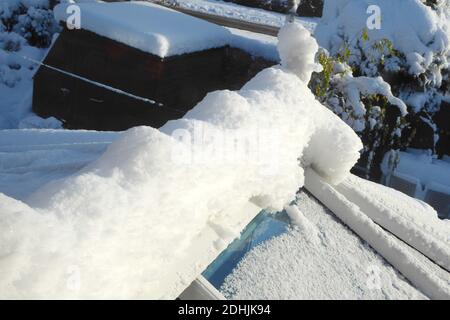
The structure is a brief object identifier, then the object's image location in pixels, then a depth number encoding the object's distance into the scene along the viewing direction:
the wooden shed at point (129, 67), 6.67
